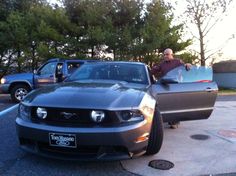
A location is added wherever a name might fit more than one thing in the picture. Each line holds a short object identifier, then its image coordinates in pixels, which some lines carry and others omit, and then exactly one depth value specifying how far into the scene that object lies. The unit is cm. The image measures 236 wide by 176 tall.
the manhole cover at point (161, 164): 308
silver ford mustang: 269
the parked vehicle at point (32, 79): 848
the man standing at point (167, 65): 475
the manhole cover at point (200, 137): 423
